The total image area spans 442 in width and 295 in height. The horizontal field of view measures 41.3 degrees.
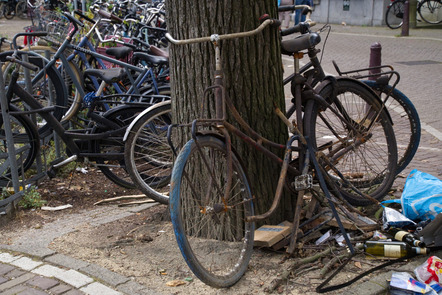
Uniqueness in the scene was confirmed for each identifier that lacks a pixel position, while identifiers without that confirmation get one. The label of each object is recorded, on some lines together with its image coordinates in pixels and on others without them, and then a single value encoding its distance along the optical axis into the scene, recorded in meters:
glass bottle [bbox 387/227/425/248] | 3.76
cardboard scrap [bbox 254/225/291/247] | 3.75
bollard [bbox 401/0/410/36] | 15.99
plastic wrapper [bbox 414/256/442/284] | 3.45
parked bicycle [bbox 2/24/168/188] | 5.28
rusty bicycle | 3.38
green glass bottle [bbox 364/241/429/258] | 3.71
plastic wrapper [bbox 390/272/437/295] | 3.37
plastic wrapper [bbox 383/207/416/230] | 4.00
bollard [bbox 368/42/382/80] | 6.93
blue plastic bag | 4.09
